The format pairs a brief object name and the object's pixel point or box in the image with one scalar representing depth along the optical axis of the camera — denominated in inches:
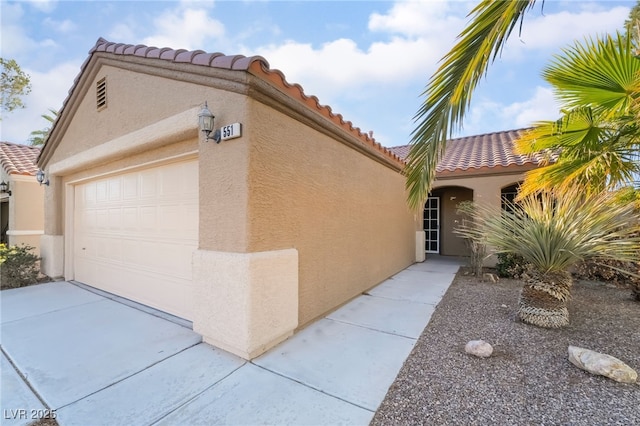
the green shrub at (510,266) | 344.2
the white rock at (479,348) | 149.5
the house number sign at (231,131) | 152.4
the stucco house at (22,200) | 416.8
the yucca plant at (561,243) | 183.6
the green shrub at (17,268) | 299.3
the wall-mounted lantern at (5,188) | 422.0
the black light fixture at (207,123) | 158.4
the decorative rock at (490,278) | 330.6
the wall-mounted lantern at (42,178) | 333.7
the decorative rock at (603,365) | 124.0
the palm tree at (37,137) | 901.8
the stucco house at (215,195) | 154.9
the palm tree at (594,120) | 164.1
